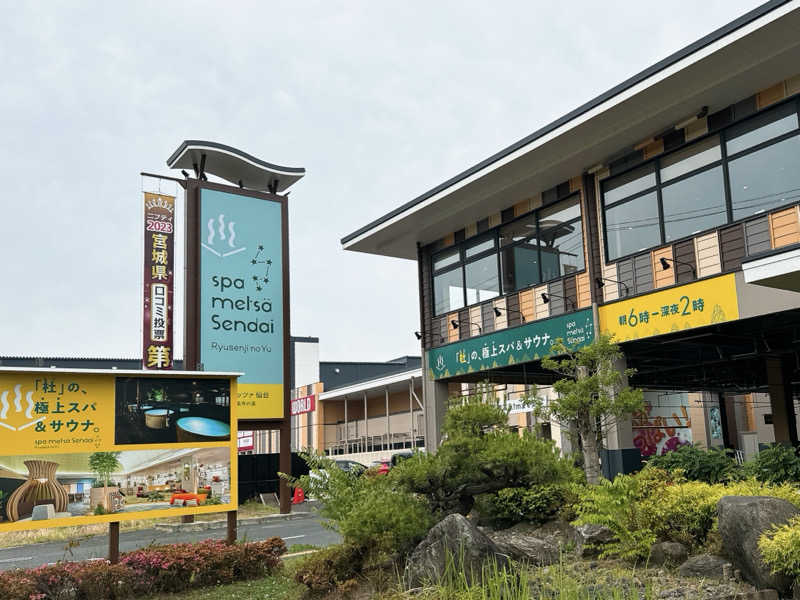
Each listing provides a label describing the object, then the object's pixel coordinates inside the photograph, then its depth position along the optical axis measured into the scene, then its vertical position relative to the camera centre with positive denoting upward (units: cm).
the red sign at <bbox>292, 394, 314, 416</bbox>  5281 +153
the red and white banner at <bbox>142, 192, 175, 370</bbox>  2019 +383
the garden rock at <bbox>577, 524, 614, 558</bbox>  978 -152
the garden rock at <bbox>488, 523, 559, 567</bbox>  947 -163
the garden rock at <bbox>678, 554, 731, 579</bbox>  820 -162
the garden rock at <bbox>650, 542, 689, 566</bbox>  901 -160
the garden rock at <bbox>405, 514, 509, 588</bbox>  848 -142
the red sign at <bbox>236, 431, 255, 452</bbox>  5661 -84
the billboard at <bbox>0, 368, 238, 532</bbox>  1036 -16
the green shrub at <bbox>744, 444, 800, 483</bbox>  1169 -84
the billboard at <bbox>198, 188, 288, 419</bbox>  2188 +372
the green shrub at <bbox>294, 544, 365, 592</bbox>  930 -169
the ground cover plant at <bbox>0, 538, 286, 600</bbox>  954 -177
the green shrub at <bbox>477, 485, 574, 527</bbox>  1201 -132
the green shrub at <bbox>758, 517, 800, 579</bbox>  702 -127
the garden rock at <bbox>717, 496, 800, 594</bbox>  750 -114
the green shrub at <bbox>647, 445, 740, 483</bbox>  1291 -87
